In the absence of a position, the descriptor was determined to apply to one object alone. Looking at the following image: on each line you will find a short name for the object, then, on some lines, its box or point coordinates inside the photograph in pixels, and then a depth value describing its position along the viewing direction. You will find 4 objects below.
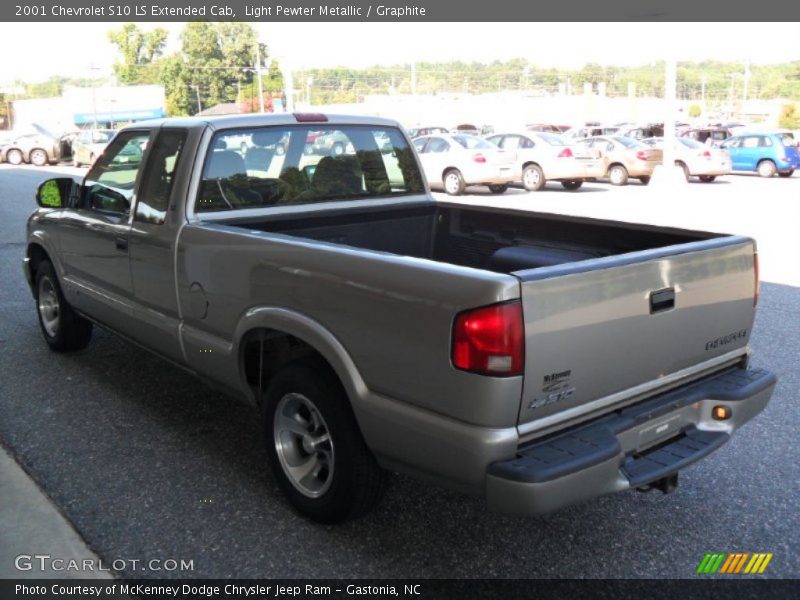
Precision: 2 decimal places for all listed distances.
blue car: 27.30
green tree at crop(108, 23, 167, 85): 120.69
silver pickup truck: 2.83
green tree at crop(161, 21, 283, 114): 112.56
